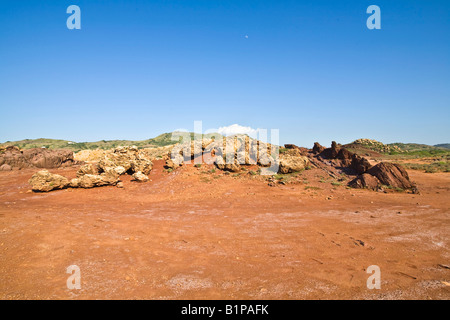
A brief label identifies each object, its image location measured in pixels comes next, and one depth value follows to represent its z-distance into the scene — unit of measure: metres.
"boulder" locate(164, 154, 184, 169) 18.75
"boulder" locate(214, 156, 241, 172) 17.59
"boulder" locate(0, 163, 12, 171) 24.52
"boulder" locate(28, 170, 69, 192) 14.28
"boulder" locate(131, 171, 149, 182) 16.36
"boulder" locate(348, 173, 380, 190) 14.54
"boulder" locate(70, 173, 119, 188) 14.90
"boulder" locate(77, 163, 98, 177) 16.28
